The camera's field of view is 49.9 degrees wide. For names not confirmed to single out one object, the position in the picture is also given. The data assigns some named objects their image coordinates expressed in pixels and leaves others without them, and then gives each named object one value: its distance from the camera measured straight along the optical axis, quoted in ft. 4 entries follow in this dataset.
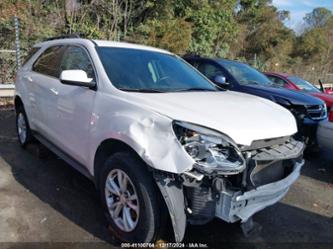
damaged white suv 8.89
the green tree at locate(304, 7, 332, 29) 143.01
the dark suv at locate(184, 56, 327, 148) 19.44
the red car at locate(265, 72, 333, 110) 32.14
